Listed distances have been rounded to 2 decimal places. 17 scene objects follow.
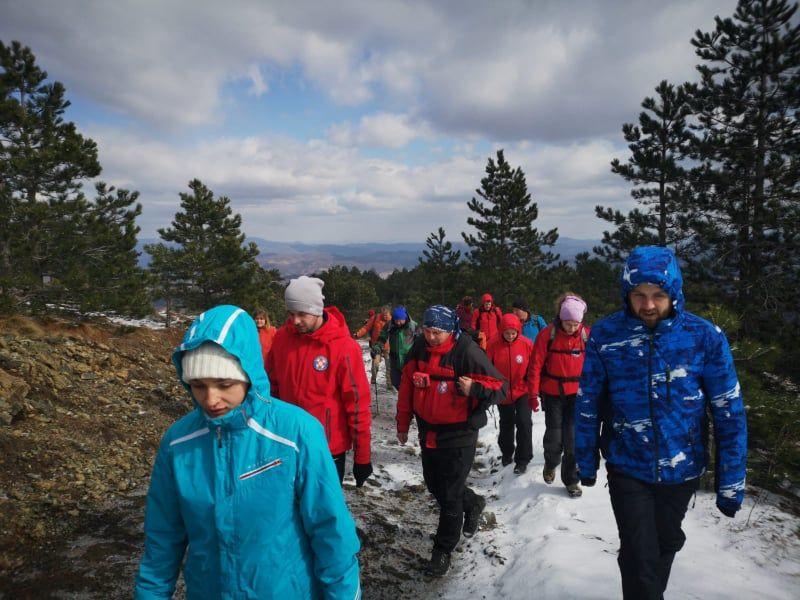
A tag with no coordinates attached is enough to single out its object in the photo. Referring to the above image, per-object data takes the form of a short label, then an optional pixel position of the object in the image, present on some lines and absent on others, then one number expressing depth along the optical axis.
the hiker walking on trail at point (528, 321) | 8.34
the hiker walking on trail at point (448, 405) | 3.81
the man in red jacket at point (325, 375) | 3.69
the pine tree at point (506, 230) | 27.12
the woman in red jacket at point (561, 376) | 5.25
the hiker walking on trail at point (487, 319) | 10.23
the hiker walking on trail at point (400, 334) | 8.96
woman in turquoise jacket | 1.71
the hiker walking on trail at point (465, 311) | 10.94
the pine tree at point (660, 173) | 19.22
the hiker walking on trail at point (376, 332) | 10.91
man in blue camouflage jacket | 2.51
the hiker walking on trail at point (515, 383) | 6.09
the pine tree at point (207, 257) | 23.45
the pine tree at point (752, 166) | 15.60
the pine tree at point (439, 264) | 30.19
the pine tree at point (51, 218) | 11.76
